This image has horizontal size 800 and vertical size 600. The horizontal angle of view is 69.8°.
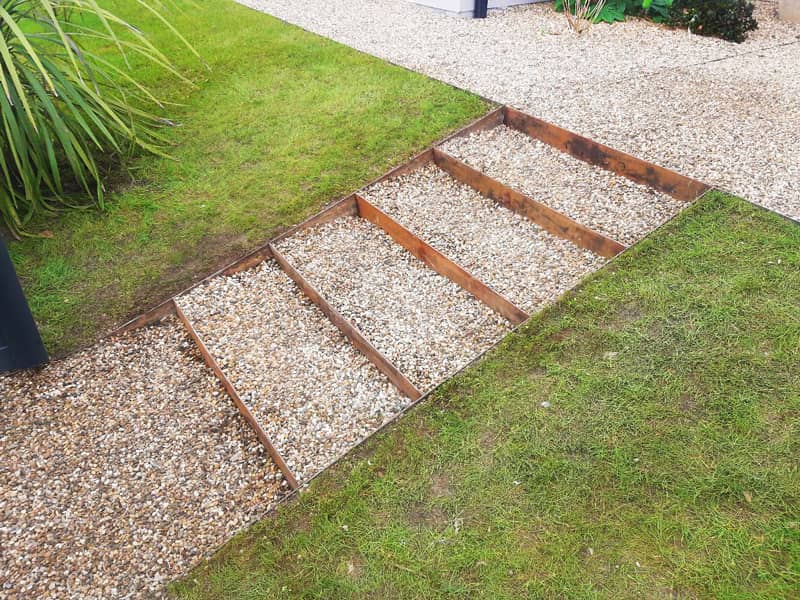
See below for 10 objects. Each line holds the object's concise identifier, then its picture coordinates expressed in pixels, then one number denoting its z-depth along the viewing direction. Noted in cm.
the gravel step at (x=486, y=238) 357
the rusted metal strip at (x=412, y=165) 448
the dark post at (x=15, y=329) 303
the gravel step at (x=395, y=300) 326
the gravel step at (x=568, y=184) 384
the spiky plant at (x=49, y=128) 373
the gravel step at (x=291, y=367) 295
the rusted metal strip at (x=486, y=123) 487
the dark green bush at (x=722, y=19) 661
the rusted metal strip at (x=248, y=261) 364
